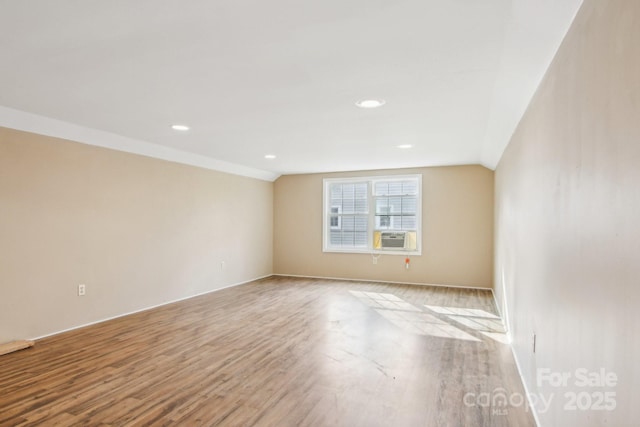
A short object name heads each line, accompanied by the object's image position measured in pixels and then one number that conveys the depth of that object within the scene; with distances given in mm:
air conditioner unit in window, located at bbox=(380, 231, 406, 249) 6773
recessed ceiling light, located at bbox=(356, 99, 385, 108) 2887
